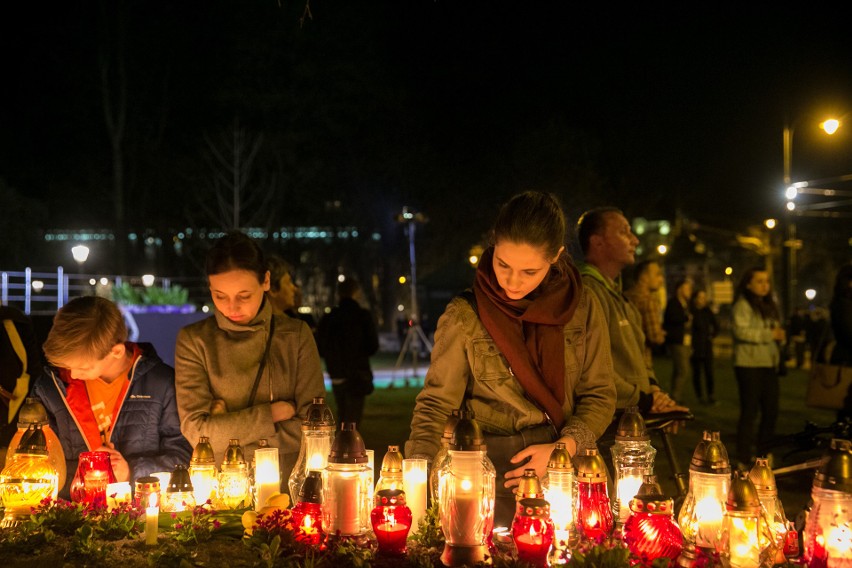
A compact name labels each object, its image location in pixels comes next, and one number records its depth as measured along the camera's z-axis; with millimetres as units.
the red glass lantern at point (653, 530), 2047
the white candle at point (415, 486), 2360
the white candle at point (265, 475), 2594
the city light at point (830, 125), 9480
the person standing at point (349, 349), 8398
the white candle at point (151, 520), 2299
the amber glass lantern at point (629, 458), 2506
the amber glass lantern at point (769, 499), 2138
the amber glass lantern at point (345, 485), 2193
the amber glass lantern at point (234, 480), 2574
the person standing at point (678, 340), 12219
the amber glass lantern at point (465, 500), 2082
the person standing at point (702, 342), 12984
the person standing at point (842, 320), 6936
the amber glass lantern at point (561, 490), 2223
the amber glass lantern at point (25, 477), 2578
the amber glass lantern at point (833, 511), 1954
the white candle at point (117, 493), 2668
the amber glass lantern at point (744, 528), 1932
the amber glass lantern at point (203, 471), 2594
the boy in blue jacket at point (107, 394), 3057
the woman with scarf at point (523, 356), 2666
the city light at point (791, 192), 17250
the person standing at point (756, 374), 7531
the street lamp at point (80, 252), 19580
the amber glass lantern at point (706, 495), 2102
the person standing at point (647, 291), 8039
